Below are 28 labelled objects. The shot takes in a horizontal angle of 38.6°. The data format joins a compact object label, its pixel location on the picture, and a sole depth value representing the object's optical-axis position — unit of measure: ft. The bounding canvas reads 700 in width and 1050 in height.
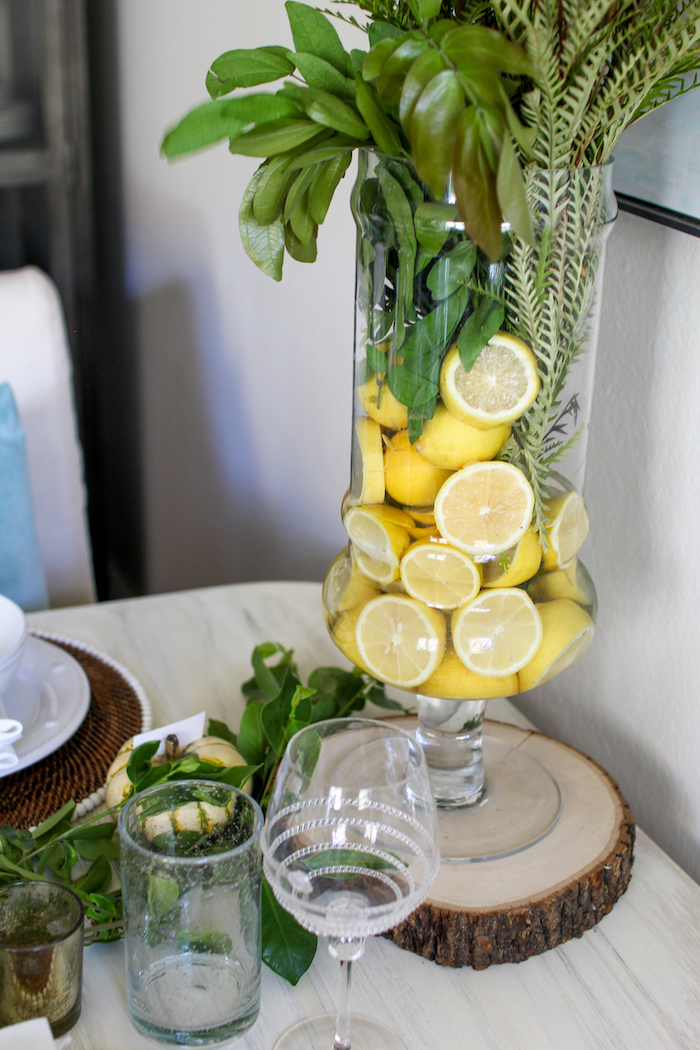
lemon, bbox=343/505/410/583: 2.06
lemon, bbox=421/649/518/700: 2.07
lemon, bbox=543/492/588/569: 2.06
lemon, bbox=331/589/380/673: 2.19
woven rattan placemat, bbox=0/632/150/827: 2.44
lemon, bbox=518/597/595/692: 2.08
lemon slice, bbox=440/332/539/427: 1.86
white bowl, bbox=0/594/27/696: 2.57
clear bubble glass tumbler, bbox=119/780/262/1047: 1.76
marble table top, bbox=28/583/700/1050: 1.90
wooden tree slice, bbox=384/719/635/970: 2.04
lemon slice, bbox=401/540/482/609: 1.99
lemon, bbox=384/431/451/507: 1.97
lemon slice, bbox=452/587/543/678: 2.02
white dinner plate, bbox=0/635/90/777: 2.58
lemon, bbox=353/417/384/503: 2.06
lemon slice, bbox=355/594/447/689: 2.04
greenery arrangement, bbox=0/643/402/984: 1.98
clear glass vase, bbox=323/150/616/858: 1.84
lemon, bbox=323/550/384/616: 2.20
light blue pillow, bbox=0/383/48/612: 3.82
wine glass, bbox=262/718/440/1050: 1.72
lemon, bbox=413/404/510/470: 1.91
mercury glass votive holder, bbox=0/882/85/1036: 1.76
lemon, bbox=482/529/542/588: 2.00
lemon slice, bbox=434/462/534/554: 1.92
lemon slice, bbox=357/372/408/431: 1.99
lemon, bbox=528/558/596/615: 2.07
